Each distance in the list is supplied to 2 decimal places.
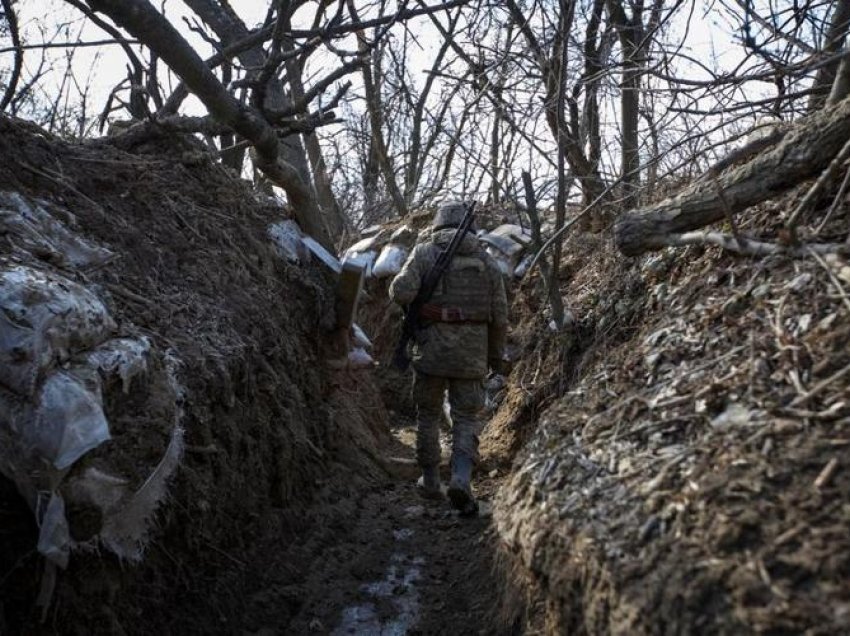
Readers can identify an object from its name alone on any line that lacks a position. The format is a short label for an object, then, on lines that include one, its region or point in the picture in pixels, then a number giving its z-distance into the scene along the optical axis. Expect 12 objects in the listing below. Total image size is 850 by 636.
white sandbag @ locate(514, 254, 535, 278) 7.67
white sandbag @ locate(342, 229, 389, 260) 8.99
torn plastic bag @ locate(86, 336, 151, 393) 3.05
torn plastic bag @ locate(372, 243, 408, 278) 8.39
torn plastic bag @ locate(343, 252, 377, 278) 8.58
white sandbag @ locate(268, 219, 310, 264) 6.02
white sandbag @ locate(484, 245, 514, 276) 7.82
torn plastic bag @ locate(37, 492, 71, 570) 2.51
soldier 5.64
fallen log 3.54
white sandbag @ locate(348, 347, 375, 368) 5.95
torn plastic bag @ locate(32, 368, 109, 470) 2.62
